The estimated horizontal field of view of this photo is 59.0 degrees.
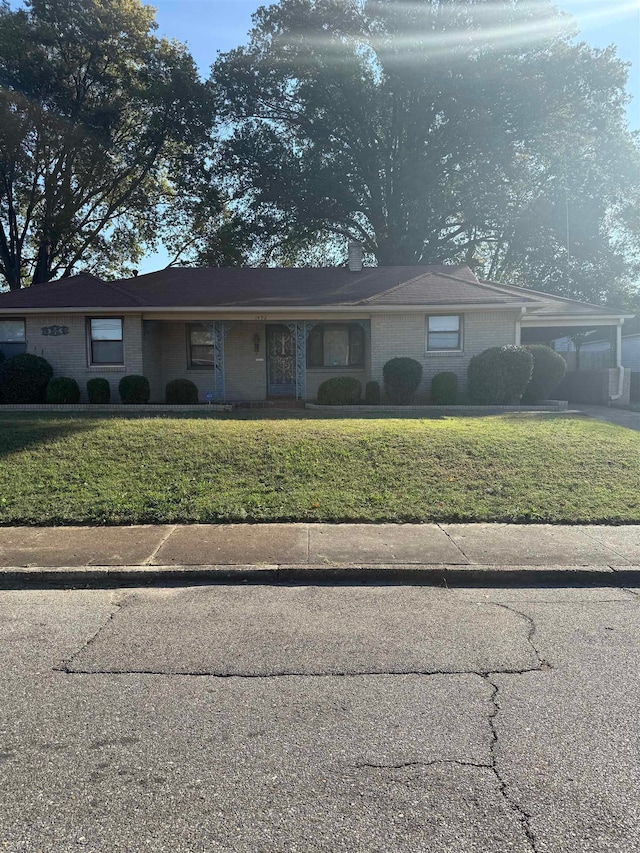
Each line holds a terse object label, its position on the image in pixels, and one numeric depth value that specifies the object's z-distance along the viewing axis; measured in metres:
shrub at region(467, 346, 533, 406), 14.36
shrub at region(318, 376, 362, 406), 14.77
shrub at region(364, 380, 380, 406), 15.45
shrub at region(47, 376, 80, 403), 14.62
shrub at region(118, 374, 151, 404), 14.92
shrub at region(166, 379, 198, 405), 15.23
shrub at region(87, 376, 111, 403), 14.99
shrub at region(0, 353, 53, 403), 14.48
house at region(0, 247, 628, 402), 15.68
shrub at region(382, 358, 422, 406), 14.88
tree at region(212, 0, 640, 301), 25.62
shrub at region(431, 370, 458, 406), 15.09
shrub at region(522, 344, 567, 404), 15.16
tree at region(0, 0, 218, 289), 23.12
